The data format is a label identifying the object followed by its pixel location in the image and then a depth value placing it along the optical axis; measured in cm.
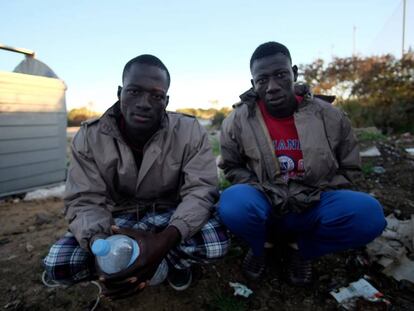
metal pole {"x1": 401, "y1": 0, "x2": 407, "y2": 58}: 1139
